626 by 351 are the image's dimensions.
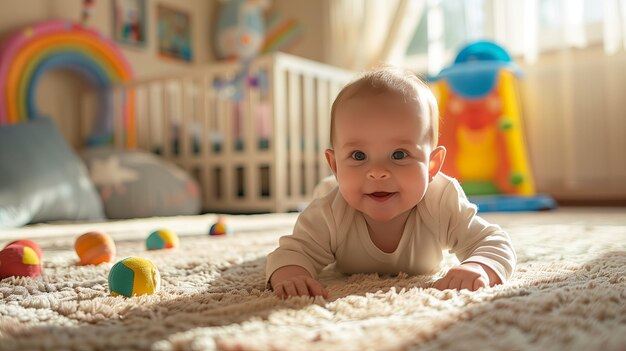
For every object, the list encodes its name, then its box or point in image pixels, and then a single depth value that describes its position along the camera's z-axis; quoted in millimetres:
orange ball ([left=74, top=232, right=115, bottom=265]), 964
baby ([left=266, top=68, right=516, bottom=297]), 736
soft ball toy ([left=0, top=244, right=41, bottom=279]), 831
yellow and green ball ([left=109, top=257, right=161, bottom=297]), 686
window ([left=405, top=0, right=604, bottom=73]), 2502
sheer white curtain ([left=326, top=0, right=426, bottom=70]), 2934
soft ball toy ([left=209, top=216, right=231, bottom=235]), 1465
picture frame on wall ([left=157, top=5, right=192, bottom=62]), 3307
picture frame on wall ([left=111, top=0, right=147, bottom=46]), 3059
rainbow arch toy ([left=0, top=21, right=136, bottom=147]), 2504
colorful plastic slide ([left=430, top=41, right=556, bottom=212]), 2287
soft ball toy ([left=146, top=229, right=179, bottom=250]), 1175
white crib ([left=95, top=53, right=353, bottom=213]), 2438
